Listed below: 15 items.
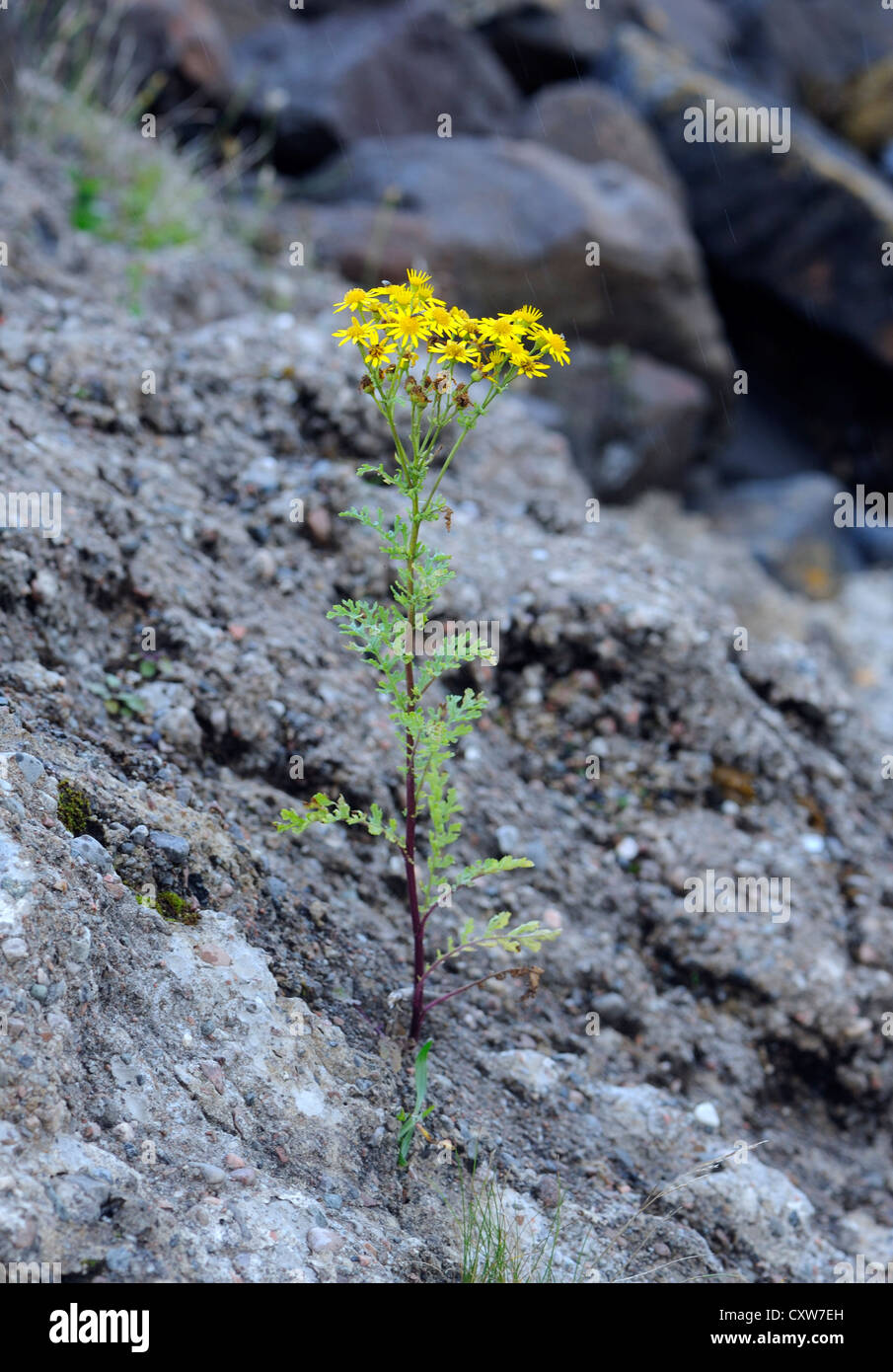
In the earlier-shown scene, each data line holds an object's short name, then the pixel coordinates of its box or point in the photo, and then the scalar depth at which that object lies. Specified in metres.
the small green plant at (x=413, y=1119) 2.26
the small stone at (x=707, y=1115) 2.94
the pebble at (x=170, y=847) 2.36
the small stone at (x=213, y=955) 2.28
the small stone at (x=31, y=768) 2.20
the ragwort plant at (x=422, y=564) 1.99
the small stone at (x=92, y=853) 2.18
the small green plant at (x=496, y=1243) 2.05
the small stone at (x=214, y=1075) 2.11
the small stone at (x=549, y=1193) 2.39
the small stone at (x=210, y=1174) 1.92
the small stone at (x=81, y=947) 1.99
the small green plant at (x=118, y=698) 2.80
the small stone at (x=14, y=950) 1.88
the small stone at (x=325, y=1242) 1.91
